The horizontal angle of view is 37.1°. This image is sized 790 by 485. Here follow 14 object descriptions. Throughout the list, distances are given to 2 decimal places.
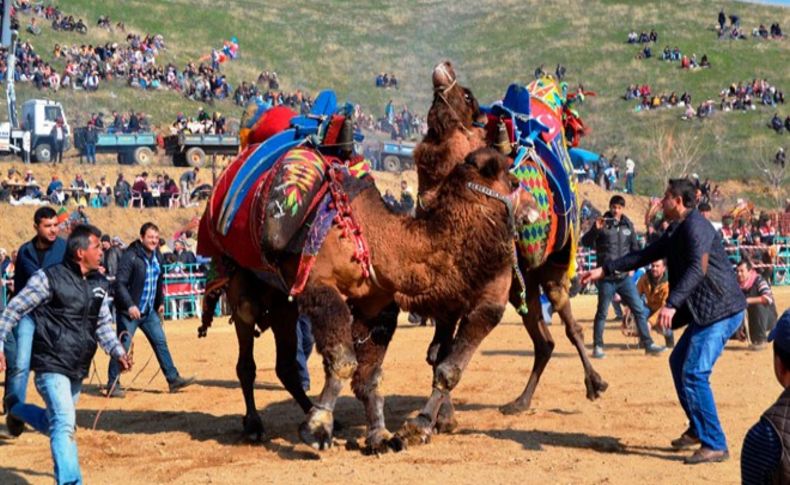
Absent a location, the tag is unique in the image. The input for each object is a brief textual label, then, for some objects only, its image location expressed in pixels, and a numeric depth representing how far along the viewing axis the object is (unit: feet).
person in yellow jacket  56.49
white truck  134.92
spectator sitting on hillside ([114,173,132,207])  122.52
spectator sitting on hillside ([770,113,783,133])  198.59
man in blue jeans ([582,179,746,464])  26.43
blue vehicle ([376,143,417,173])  152.87
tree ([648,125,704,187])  178.52
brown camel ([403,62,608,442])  28.09
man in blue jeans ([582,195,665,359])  49.14
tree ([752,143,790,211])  175.83
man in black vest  24.57
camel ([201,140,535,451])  26.71
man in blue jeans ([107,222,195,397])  42.16
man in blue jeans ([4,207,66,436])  33.99
